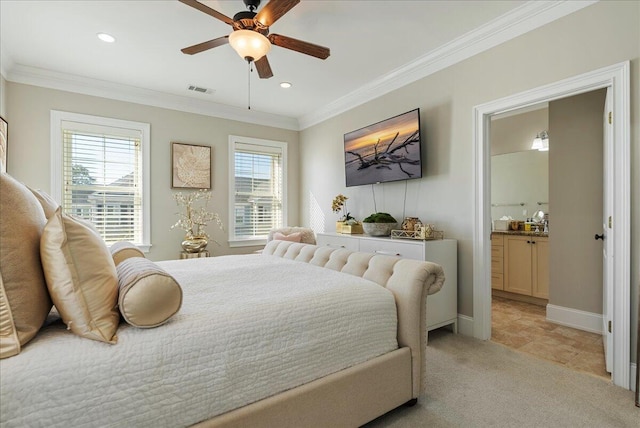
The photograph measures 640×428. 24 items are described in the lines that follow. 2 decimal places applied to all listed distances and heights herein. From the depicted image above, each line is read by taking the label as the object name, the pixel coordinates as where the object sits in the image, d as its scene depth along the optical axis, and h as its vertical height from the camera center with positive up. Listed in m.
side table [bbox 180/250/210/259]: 4.09 -0.56
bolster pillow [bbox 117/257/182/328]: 1.09 -0.31
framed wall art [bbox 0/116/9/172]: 3.10 +0.73
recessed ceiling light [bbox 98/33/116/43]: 2.80 +1.59
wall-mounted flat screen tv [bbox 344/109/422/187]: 3.25 +0.70
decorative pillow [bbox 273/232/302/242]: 4.38 -0.35
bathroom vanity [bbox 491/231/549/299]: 3.80 -0.66
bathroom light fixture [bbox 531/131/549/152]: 4.23 +0.95
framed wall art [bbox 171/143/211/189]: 4.29 +0.65
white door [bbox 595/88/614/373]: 2.08 -0.18
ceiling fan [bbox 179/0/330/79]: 1.99 +1.24
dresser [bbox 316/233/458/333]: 2.73 -0.42
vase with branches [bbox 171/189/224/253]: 4.14 -0.10
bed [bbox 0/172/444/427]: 0.93 -0.53
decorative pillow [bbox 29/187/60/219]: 1.30 +0.04
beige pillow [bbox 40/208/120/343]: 1.03 -0.24
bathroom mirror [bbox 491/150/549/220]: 4.34 +0.41
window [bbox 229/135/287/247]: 4.81 +0.38
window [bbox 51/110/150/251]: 3.66 +0.49
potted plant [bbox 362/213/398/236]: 3.40 -0.13
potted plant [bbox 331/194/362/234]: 3.79 -0.10
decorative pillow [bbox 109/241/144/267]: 1.78 -0.24
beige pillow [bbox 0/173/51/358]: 0.92 -0.19
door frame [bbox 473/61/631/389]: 1.97 +0.22
